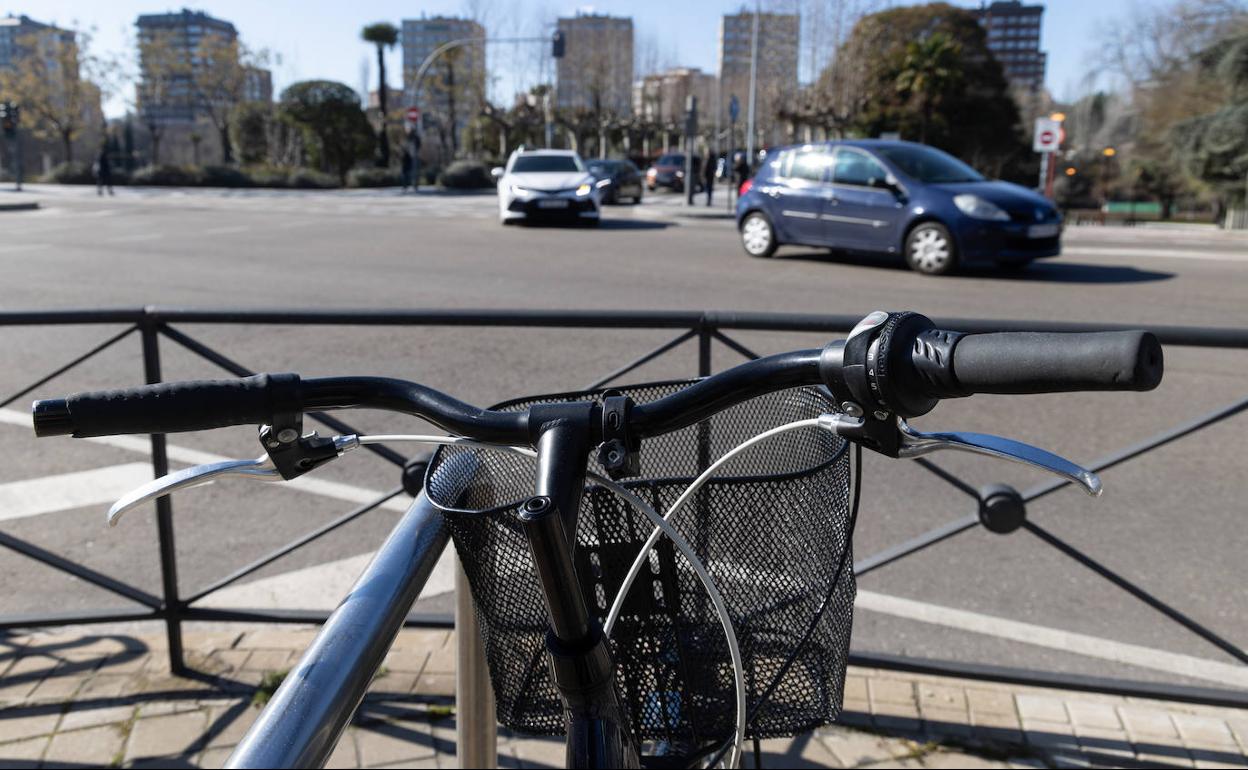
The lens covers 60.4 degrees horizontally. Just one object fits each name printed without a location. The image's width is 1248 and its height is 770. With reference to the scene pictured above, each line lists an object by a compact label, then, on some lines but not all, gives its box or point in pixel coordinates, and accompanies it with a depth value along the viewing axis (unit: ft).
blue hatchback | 43.29
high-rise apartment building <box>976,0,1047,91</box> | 564.71
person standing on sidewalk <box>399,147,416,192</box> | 137.69
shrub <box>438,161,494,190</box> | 150.71
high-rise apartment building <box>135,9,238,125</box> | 202.69
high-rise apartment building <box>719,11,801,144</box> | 205.36
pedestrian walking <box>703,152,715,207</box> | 98.30
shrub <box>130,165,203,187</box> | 150.10
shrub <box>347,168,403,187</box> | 158.30
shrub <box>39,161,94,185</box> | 161.68
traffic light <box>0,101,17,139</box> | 131.34
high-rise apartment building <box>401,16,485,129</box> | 220.02
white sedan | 67.41
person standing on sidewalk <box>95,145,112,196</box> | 122.42
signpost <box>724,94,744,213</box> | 94.86
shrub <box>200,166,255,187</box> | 150.41
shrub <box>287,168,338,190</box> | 149.98
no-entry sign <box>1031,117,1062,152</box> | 88.74
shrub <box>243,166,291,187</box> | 151.84
